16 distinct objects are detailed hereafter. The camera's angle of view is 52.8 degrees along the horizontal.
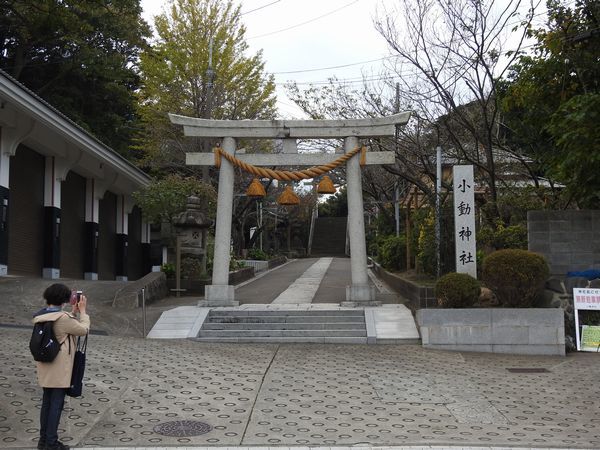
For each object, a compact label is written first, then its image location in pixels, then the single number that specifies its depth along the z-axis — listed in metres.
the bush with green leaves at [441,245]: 16.02
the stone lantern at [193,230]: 19.62
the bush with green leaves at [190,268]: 19.45
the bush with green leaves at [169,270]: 19.02
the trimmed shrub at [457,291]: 11.92
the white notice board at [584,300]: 11.82
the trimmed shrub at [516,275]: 11.94
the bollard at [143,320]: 12.85
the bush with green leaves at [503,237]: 15.31
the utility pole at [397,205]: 28.52
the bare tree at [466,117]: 15.97
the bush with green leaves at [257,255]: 38.03
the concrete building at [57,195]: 17.89
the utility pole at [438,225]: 15.72
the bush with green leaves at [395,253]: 22.92
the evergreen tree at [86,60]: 24.67
